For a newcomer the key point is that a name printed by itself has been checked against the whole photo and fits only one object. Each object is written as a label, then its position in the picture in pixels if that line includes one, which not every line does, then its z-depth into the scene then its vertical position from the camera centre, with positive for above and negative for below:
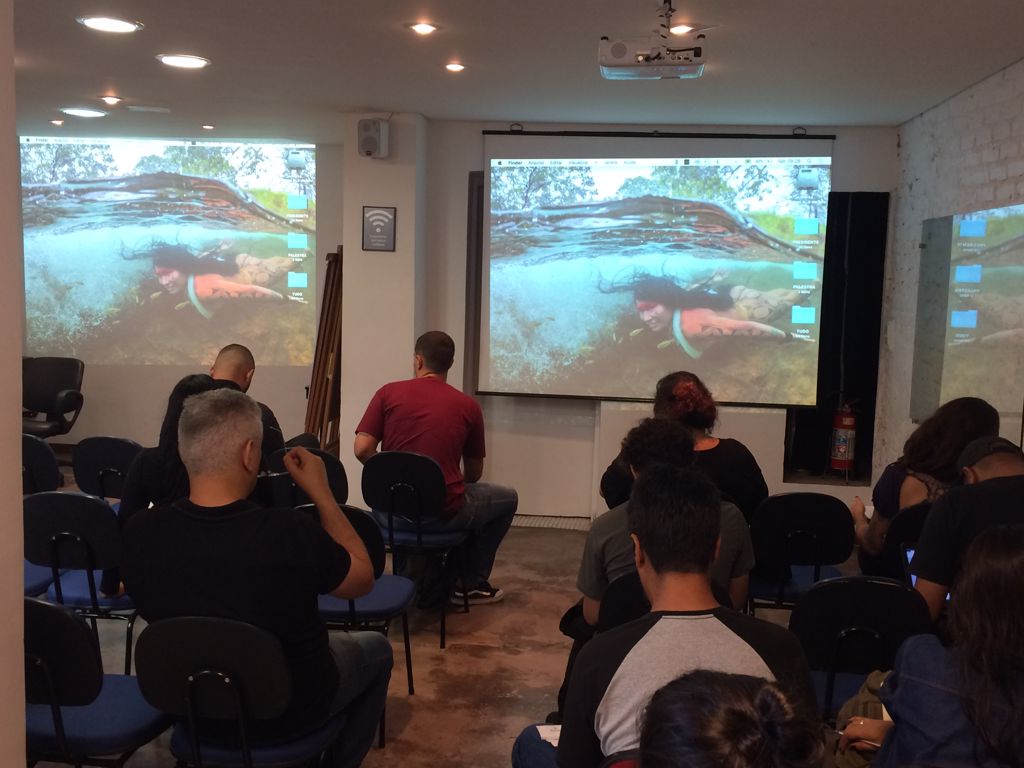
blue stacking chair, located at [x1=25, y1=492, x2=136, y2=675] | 2.89 -0.81
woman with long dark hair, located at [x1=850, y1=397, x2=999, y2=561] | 3.10 -0.50
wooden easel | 6.78 -0.63
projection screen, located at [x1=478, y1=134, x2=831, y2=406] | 6.10 +0.21
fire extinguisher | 6.08 -0.88
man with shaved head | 3.82 -0.36
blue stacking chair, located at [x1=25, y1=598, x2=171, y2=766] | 2.06 -1.06
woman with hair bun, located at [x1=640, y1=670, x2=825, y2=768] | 0.94 -0.44
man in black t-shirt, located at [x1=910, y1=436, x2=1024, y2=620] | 2.46 -0.56
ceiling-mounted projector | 3.41 +0.89
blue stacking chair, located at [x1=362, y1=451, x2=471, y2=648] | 3.82 -0.86
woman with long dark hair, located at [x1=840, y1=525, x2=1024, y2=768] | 1.55 -0.63
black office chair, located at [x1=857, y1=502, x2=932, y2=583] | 3.04 -0.75
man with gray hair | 2.12 -0.63
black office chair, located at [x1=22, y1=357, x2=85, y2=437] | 7.21 -0.90
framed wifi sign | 6.07 +0.40
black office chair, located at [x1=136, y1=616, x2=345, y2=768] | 2.02 -0.87
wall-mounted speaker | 5.90 +0.97
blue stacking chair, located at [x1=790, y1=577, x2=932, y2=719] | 2.39 -0.83
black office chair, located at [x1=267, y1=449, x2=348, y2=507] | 3.82 -0.84
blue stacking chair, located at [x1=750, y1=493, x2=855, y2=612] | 3.37 -0.87
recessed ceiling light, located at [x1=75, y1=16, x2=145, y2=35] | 3.85 +1.07
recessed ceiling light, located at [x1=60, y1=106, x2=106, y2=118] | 6.17 +1.13
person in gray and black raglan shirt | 1.58 -0.60
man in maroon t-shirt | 4.23 -0.66
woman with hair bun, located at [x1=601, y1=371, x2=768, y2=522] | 3.40 -0.55
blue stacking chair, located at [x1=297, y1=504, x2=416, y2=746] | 3.01 -1.07
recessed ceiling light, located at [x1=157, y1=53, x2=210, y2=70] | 4.50 +1.09
